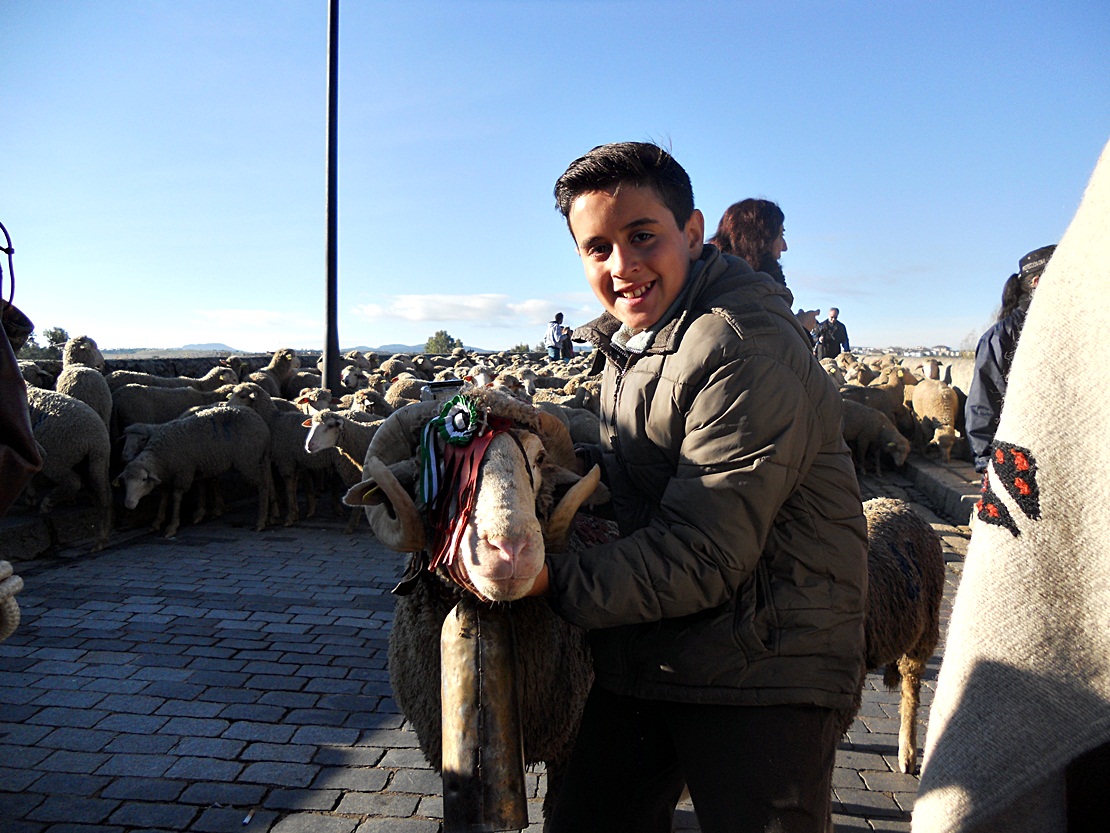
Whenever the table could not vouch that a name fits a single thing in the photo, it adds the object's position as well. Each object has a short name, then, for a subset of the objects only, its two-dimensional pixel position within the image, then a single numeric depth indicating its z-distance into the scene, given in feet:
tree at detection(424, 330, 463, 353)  147.13
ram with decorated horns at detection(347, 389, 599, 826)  5.68
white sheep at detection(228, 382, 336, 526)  34.88
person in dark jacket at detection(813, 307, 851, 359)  67.72
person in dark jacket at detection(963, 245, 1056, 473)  13.30
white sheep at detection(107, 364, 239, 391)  40.37
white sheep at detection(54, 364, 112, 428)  32.78
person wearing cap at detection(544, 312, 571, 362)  79.20
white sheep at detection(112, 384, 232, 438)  37.96
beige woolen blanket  3.09
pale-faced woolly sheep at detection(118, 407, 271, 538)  30.42
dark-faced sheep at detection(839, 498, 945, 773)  10.84
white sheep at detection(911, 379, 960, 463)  43.01
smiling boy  5.47
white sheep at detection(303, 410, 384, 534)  28.35
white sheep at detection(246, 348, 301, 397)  50.39
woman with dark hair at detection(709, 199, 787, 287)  15.02
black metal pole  43.01
